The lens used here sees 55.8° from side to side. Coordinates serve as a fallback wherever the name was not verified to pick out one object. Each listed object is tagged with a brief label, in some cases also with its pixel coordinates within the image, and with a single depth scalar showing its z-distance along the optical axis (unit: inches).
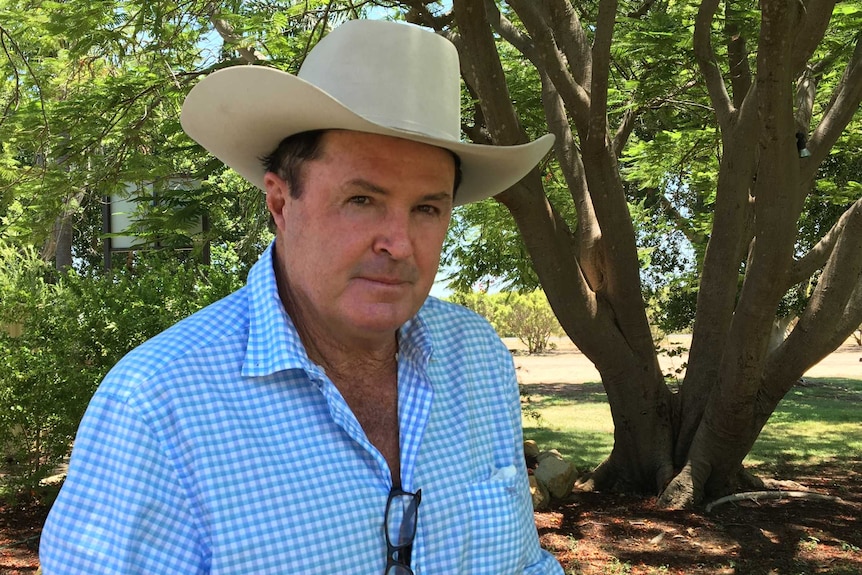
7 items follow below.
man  53.4
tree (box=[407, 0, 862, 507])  209.3
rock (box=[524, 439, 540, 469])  329.4
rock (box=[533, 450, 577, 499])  272.4
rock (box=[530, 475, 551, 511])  261.6
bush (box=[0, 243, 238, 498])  257.1
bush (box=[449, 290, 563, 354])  912.9
